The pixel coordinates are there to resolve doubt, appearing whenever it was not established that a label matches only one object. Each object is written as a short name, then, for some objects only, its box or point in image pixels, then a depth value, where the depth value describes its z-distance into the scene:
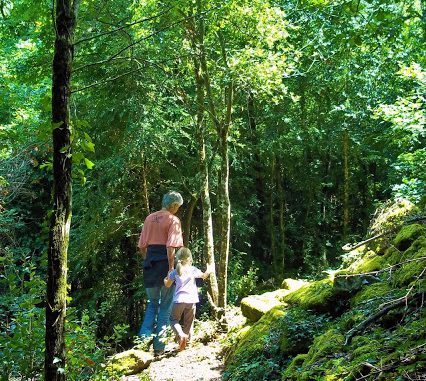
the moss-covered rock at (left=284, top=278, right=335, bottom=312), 5.01
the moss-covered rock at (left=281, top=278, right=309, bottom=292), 7.34
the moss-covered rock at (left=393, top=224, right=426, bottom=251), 5.09
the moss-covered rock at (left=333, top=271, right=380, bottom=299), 4.82
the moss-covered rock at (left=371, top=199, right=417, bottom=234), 6.22
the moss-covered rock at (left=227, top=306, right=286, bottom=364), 5.08
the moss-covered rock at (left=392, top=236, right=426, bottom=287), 4.01
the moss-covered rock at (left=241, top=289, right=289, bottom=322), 6.44
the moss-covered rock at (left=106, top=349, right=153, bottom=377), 6.06
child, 6.57
